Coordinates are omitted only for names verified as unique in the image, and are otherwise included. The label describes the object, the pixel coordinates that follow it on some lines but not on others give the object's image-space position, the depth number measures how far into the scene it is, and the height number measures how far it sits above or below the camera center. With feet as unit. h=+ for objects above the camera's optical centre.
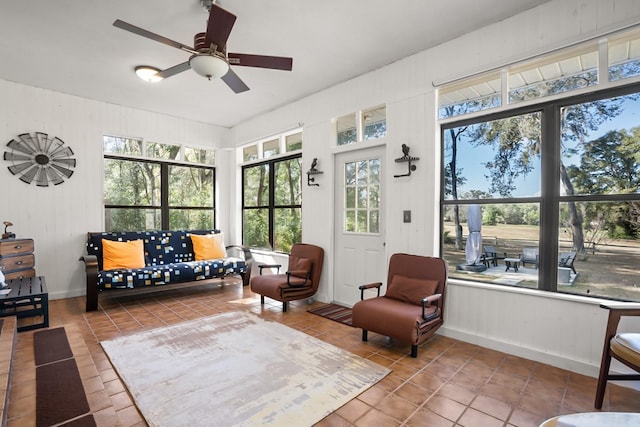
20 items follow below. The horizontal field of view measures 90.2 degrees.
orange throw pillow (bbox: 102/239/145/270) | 14.74 -2.15
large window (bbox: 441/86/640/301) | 8.05 +0.42
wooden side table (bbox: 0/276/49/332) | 10.38 -3.04
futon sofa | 13.50 -2.57
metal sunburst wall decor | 14.21 +2.36
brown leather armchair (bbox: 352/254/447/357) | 9.08 -2.97
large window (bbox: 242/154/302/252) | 17.26 +0.39
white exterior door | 13.08 -0.56
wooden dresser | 12.53 -1.95
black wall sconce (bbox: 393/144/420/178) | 11.46 +1.86
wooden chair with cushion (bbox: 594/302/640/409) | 6.48 -2.75
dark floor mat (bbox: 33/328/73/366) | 8.80 -4.08
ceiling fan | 7.10 +4.09
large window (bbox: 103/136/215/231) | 17.08 +1.39
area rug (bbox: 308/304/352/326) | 12.35 -4.22
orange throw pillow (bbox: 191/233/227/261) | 17.65 -2.07
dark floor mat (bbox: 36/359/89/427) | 6.33 -4.07
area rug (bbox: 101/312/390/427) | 6.54 -4.15
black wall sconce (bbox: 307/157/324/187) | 15.00 +1.81
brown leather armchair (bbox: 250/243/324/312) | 13.20 -2.99
